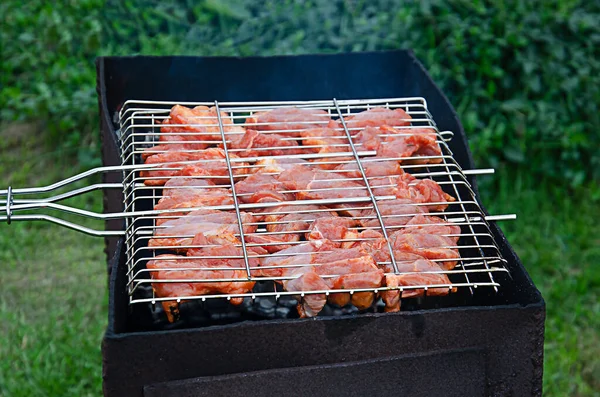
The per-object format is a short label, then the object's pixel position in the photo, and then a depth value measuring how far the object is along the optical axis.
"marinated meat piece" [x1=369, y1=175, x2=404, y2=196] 2.41
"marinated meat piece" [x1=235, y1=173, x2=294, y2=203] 2.35
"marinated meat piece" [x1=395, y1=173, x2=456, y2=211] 2.39
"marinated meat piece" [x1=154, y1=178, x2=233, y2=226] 2.31
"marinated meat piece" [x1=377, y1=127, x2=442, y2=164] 2.61
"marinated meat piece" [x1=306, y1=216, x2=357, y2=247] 2.20
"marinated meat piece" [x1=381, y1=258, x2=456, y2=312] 1.99
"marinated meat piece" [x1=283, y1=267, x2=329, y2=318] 1.97
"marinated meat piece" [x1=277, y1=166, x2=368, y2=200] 2.40
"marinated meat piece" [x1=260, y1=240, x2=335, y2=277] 2.06
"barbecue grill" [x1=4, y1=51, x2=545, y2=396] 1.82
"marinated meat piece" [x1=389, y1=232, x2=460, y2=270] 2.12
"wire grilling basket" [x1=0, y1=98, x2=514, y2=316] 2.00
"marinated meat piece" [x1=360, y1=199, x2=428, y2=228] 2.29
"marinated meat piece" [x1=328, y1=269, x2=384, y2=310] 1.97
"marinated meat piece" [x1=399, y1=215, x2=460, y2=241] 2.22
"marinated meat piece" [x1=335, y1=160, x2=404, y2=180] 2.52
